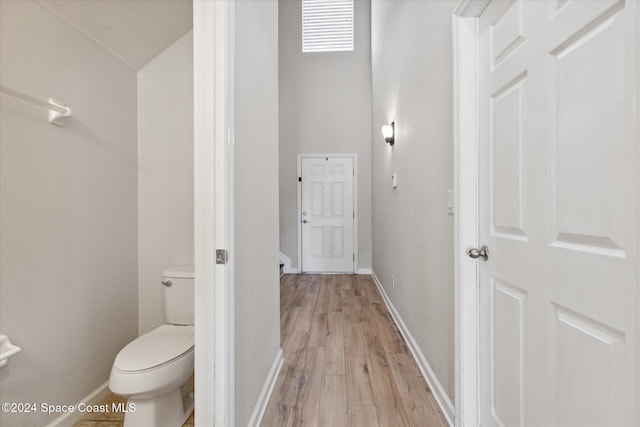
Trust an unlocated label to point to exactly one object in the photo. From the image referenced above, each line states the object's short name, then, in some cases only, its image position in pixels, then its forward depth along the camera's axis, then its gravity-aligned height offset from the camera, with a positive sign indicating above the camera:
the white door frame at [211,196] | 0.99 +0.06
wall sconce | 2.84 +0.83
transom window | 4.69 +3.22
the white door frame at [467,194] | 1.22 +0.07
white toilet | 1.22 -0.76
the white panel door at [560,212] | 0.62 -0.01
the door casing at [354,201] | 4.70 +0.17
